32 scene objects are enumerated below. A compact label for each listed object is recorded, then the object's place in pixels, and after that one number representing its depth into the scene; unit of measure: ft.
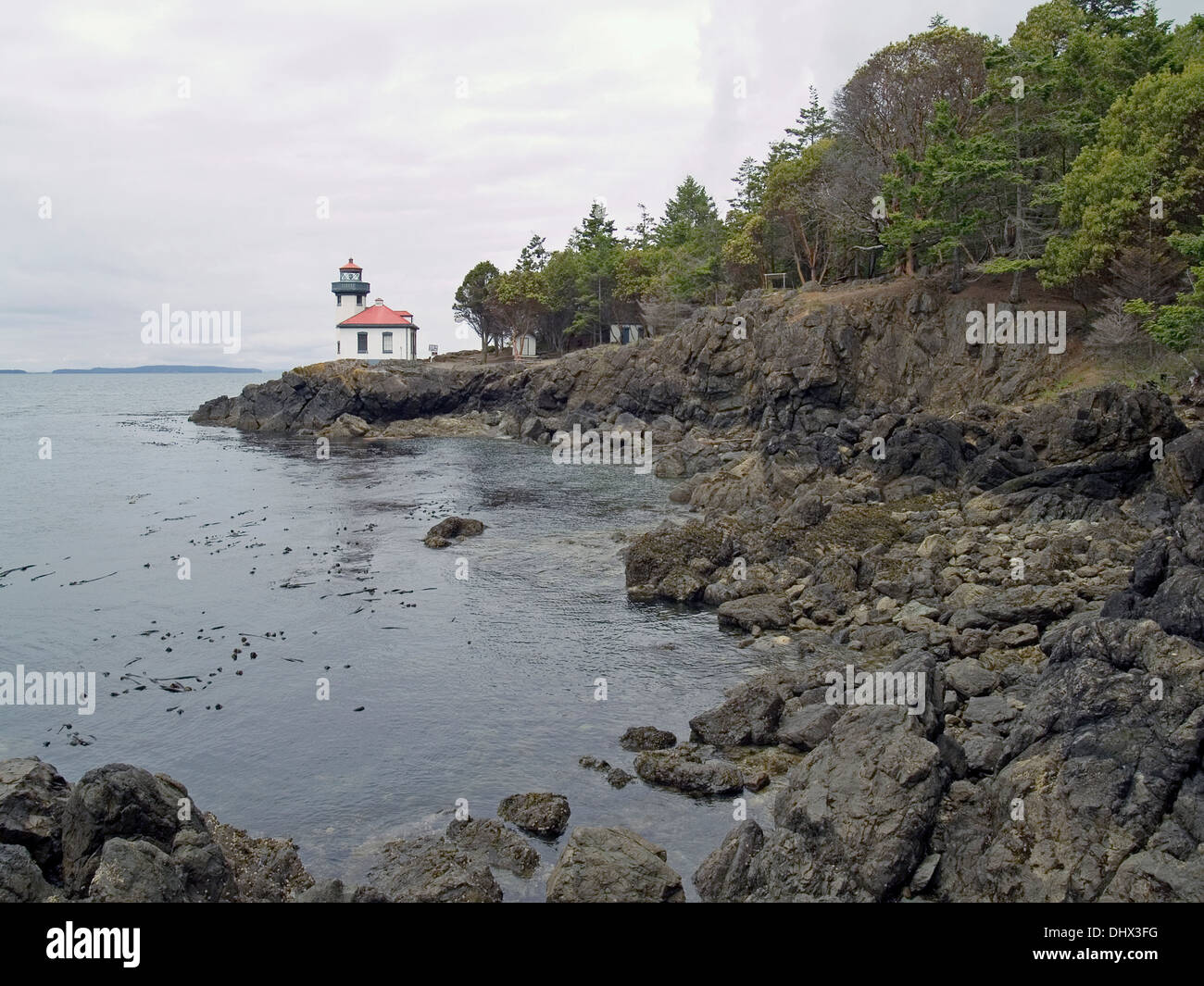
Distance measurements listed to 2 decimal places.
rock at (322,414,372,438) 277.85
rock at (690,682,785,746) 64.54
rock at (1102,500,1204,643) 54.90
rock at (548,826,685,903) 45.19
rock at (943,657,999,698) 64.18
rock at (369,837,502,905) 45.16
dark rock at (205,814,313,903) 46.44
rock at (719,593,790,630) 88.58
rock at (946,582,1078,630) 75.66
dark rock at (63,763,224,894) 42.24
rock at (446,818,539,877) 50.75
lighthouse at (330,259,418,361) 342.03
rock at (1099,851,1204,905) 36.63
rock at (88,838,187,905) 38.68
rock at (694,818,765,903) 46.19
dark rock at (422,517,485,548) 128.26
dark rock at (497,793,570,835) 54.24
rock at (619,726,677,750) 64.85
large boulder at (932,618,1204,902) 41.06
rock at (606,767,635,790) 59.62
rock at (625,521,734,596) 101.71
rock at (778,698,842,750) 62.08
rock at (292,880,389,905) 42.04
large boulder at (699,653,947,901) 44.27
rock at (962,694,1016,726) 58.39
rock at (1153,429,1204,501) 92.22
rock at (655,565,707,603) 98.12
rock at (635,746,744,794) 57.88
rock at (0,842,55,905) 38.75
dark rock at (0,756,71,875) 43.19
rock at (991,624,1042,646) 71.92
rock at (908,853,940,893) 43.86
